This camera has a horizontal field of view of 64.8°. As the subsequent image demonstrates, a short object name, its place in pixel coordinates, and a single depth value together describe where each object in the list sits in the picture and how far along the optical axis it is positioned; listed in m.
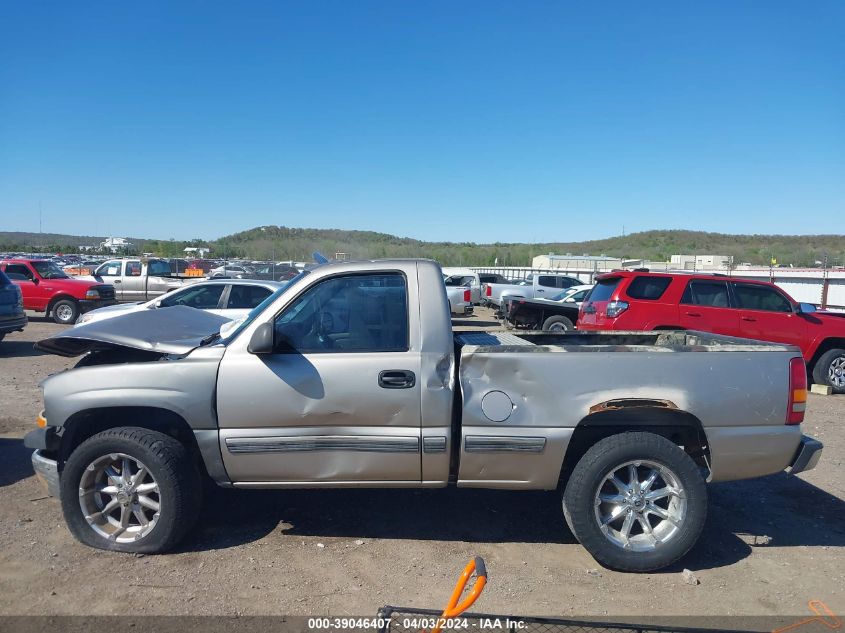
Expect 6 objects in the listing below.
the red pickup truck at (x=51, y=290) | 17.69
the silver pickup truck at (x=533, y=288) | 25.67
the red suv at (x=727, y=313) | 10.28
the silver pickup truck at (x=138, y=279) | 21.97
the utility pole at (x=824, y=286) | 18.95
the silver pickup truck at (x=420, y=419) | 4.09
